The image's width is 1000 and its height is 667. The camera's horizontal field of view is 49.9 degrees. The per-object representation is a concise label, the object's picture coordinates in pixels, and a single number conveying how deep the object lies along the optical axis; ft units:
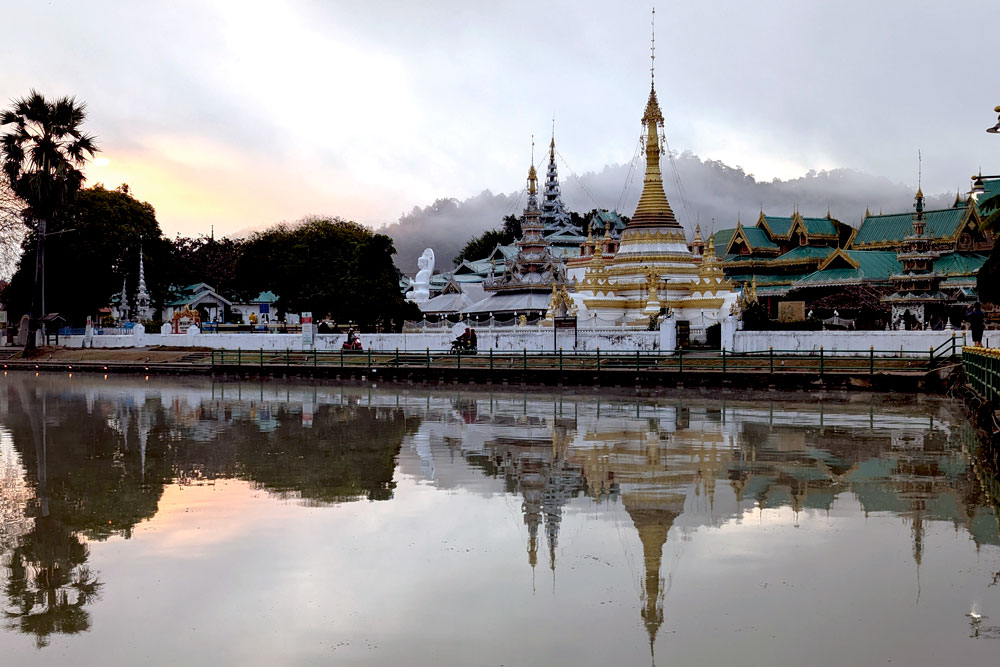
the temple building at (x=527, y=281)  202.90
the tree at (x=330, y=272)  188.96
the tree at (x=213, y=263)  288.73
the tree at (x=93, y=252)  208.33
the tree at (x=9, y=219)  193.06
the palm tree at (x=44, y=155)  167.53
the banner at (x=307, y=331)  154.20
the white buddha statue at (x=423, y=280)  265.13
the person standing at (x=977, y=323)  92.73
